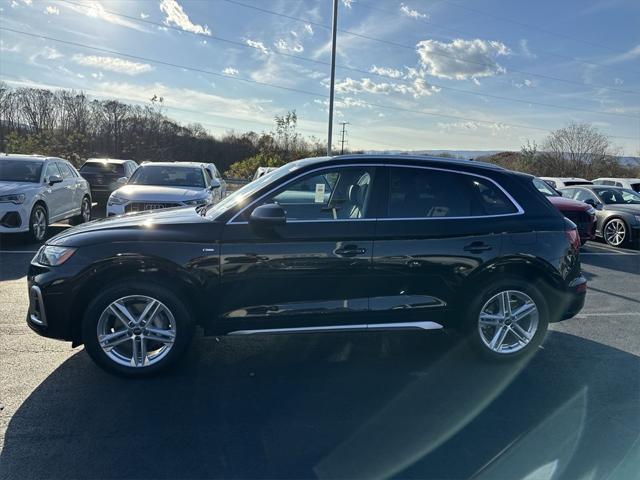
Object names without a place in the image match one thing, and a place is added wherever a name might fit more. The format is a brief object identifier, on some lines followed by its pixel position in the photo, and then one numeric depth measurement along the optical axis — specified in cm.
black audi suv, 381
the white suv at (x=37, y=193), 888
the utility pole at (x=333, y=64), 2441
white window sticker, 455
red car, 1112
